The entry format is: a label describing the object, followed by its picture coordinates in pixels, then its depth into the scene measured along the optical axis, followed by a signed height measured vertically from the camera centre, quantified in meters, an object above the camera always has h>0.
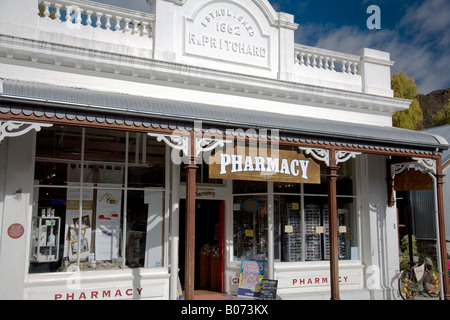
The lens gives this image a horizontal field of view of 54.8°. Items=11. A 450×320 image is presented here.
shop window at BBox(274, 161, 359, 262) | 10.35 +0.00
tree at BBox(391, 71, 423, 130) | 31.78 +8.78
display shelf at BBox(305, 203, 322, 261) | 10.54 -0.31
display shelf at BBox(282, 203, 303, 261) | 10.32 -0.38
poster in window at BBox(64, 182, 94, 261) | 8.09 -0.02
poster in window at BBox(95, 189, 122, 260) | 8.38 -0.06
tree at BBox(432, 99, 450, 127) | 33.09 +8.08
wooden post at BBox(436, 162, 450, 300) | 9.44 -0.29
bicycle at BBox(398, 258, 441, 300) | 10.59 -1.49
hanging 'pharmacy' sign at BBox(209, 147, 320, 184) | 8.02 +1.05
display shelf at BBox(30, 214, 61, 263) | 7.80 -0.33
